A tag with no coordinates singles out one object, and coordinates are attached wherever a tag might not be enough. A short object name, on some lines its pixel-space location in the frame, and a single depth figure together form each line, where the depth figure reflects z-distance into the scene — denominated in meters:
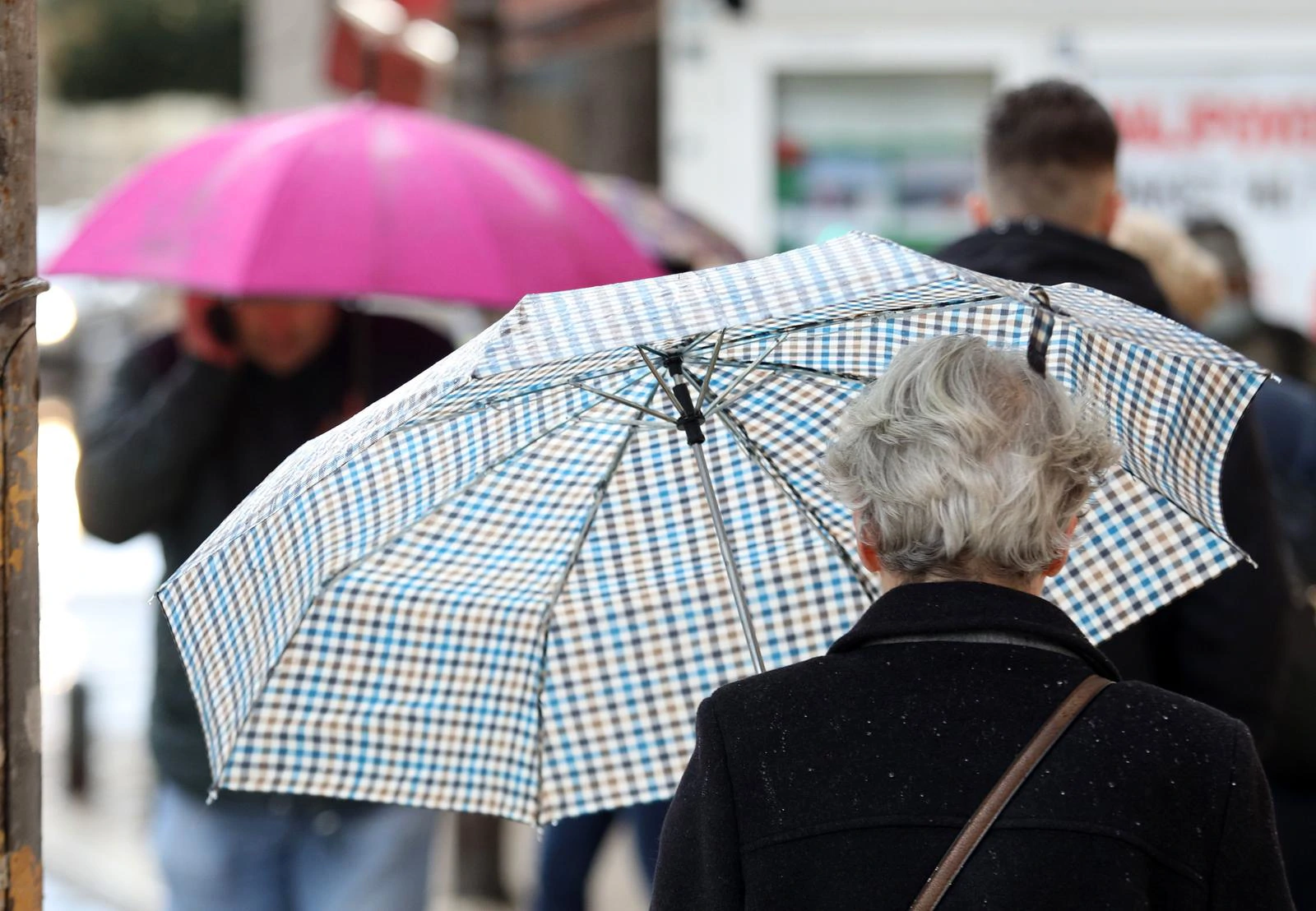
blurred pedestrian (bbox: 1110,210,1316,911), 6.86
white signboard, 15.09
